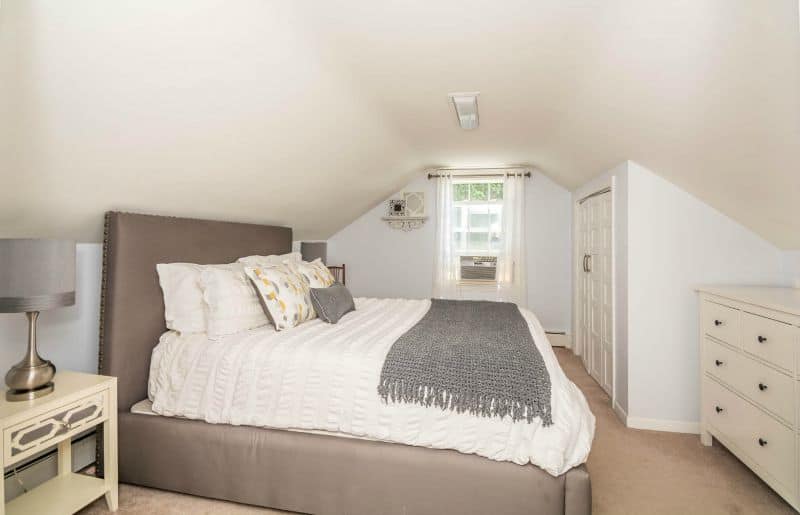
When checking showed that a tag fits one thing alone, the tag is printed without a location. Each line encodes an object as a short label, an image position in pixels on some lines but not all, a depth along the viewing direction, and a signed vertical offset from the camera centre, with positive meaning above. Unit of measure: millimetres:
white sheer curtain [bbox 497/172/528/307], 4789 +210
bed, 1582 -873
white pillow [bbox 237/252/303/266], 2800 +12
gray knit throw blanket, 1615 -491
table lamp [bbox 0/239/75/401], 1451 -102
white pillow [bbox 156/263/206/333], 2184 -209
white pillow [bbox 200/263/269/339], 2117 -232
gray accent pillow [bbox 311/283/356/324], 2479 -273
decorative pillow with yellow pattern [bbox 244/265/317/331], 2256 -208
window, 4922 +466
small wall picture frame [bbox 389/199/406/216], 5082 +692
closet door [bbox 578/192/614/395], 3289 -257
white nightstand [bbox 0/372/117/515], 1429 -673
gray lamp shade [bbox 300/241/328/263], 4842 +136
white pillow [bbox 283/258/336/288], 2799 -94
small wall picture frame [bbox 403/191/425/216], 5066 +753
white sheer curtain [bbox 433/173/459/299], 4957 +127
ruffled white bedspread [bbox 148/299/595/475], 1583 -619
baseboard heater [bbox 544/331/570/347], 4773 -928
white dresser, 1764 -597
